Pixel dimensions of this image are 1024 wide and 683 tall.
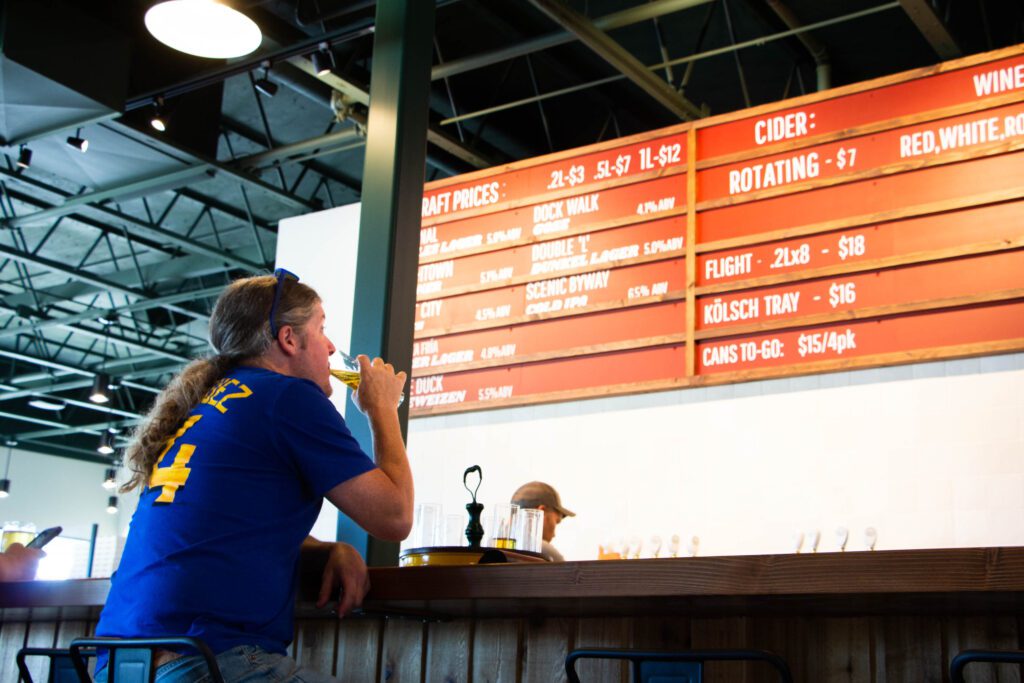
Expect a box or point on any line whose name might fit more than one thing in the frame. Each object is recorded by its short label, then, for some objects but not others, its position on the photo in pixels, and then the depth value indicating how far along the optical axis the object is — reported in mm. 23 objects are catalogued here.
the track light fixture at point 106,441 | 15848
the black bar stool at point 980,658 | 1505
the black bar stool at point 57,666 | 2285
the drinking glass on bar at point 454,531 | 2695
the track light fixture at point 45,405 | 15501
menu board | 4578
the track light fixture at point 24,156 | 7711
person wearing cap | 5023
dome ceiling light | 4320
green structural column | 3344
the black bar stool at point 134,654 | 1830
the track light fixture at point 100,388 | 13914
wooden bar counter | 1685
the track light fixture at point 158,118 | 7328
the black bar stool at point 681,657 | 1654
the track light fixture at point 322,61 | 6465
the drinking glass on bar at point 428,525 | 2721
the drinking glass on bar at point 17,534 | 3271
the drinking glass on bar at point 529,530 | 2691
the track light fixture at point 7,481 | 17266
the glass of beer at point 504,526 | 2654
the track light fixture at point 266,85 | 6977
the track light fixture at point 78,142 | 7449
